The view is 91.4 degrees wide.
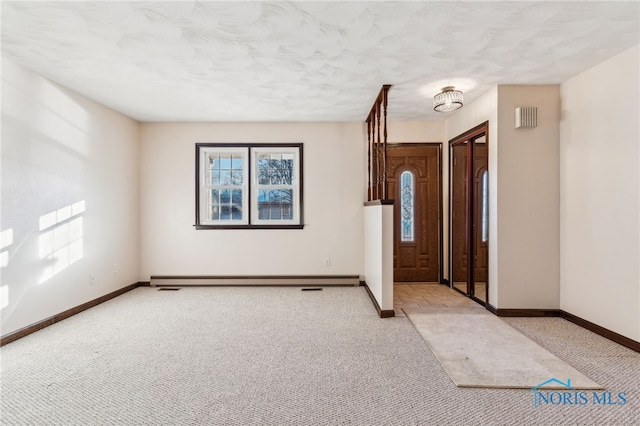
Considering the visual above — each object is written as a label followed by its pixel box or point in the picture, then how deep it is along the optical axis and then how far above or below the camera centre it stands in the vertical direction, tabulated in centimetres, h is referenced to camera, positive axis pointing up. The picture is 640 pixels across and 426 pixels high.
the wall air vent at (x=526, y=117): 342 +103
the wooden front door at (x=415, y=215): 507 -6
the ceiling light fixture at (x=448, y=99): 352 +128
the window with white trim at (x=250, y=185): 498 +44
